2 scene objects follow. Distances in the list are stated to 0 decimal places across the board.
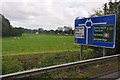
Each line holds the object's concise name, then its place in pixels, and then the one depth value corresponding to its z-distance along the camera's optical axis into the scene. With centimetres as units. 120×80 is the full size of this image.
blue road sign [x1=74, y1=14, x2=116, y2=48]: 512
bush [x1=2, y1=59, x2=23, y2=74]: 397
